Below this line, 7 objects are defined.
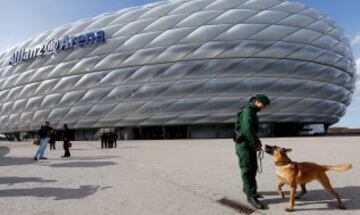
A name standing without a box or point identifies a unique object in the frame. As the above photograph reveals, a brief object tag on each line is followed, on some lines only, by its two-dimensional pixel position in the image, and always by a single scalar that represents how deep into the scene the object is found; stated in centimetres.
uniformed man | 557
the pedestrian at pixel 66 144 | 1531
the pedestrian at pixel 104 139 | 2192
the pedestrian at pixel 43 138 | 1425
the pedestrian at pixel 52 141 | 2123
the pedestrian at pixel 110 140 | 2221
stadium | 3306
